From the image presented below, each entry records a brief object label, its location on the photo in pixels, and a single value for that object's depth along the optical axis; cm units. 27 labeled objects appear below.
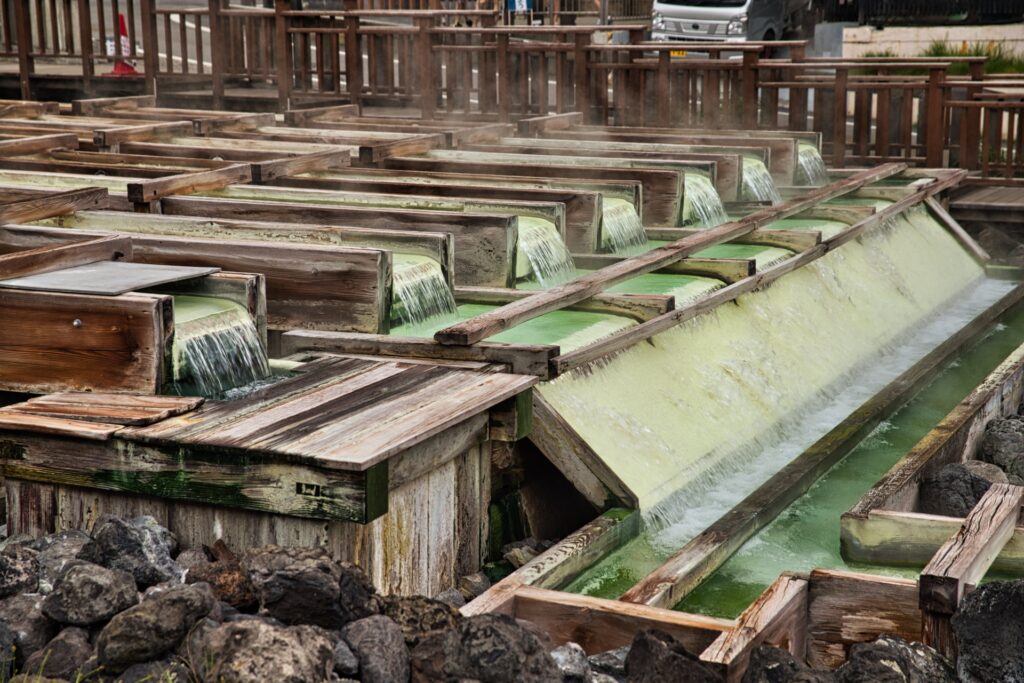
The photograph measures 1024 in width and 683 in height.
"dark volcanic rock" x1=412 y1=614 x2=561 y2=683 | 391
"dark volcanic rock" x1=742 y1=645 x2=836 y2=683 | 388
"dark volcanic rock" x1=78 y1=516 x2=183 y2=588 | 430
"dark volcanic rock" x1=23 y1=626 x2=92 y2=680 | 390
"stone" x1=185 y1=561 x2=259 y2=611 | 415
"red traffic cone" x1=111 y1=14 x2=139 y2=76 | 1697
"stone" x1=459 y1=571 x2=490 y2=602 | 528
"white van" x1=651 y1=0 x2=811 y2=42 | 2592
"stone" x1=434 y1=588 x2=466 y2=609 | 517
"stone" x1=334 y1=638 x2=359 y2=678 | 394
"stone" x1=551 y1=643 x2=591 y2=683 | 418
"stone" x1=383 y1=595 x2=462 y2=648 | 418
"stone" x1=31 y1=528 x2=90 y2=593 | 441
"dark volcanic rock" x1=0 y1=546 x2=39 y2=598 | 432
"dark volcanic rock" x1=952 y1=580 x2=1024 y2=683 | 405
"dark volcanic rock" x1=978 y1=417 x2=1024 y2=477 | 700
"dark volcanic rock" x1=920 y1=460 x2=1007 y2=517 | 599
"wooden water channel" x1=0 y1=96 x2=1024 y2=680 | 452
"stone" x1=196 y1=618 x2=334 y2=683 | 368
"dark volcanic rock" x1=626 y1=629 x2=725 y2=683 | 396
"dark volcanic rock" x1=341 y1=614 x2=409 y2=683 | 396
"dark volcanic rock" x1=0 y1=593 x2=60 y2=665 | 404
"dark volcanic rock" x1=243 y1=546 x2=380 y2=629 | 410
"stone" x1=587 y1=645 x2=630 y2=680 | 427
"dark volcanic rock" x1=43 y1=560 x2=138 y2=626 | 399
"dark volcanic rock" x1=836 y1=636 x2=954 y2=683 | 400
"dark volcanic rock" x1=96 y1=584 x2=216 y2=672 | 380
